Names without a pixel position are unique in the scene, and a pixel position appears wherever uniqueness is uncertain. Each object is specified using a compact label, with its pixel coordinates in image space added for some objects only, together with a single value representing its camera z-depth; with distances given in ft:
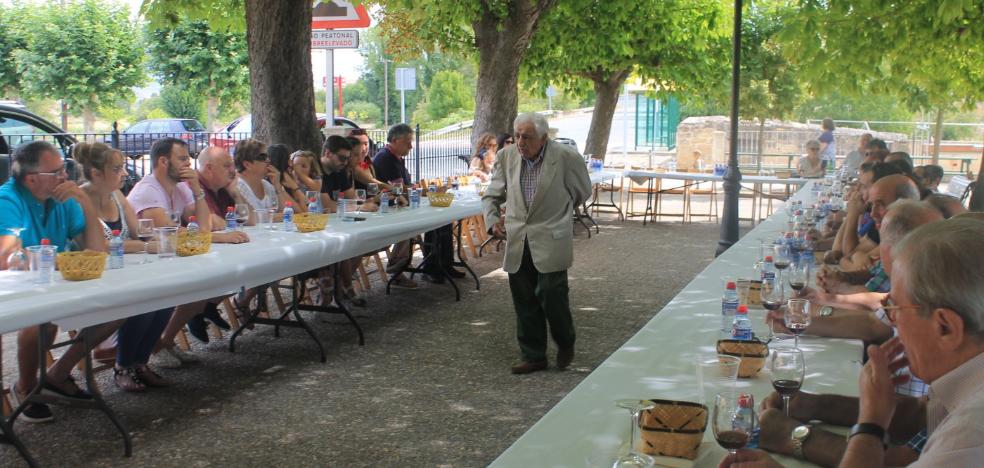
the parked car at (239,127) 63.36
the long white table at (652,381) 9.00
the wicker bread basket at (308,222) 23.67
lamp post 40.16
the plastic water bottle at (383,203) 28.96
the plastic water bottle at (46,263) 16.06
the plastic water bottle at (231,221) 22.24
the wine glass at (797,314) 12.09
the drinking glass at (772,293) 13.21
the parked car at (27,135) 41.46
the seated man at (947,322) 6.14
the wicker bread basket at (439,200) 31.42
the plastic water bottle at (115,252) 17.74
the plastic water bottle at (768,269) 13.94
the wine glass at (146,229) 19.65
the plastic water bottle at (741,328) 12.09
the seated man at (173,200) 21.25
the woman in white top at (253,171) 24.76
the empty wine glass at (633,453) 8.07
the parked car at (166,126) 99.76
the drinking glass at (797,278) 14.89
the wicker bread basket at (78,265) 16.33
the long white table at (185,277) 14.99
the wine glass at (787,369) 9.25
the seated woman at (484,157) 41.39
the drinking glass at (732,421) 8.05
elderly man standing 21.66
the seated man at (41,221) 17.25
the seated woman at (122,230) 19.36
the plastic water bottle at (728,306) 13.26
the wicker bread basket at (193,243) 19.40
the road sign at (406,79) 86.43
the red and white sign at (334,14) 33.81
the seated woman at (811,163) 52.74
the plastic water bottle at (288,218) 23.87
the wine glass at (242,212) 23.43
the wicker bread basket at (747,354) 11.25
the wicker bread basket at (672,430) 8.64
